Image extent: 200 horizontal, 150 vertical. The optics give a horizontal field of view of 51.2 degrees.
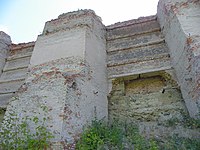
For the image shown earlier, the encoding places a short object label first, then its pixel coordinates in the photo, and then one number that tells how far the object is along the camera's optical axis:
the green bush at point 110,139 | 4.65
